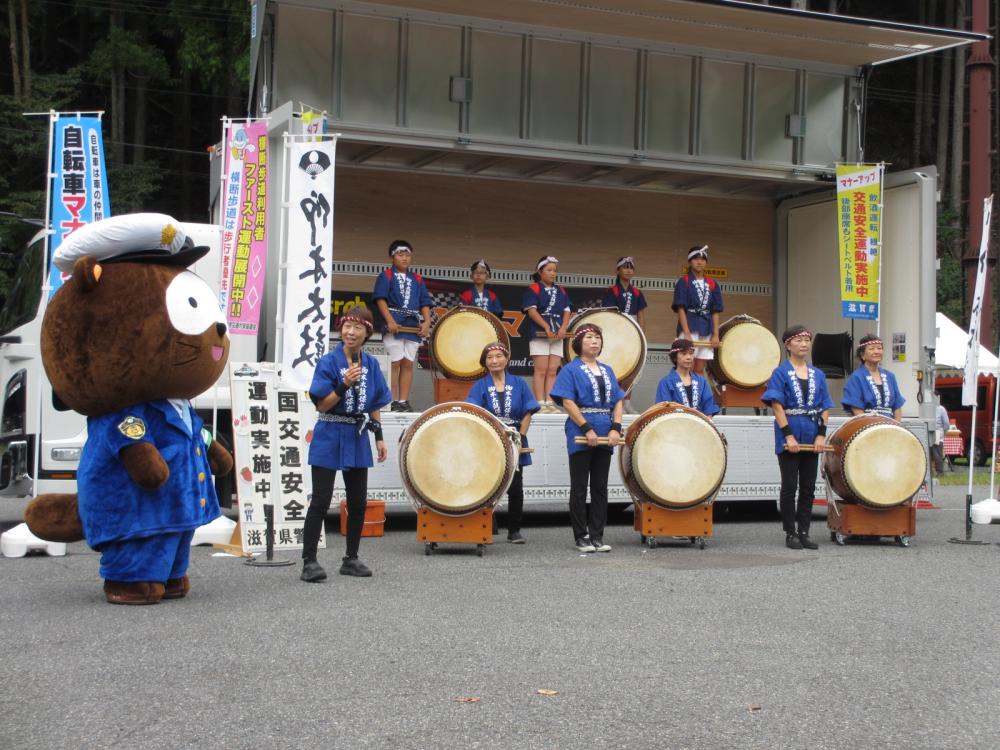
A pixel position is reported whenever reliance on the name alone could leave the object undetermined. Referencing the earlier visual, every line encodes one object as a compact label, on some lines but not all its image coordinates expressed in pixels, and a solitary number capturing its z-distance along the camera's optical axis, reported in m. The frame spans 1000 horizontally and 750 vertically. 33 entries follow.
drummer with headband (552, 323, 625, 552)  9.68
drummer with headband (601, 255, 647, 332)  12.93
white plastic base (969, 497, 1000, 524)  11.84
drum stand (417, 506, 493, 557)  9.32
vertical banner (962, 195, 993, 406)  10.88
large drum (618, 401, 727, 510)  9.80
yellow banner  12.39
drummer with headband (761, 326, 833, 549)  9.99
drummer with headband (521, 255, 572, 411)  12.50
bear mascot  6.81
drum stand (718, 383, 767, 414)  12.94
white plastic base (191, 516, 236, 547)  9.45
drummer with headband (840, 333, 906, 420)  10.41
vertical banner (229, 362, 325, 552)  8.48
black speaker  13.57
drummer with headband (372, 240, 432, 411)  11.78
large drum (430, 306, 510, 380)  11.79
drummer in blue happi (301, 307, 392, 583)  7.84
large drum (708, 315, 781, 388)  12.87
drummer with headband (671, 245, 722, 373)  12.98
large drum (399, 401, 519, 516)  9.29
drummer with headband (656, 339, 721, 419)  10.35
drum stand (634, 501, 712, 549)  9.88
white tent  19.52
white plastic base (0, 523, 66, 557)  8.89
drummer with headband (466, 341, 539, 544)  9.93
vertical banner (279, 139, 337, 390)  9.05
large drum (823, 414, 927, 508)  10.05
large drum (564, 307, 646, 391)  12.08
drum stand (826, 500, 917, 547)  10.17
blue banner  9.84
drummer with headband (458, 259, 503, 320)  12.36
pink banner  9.69
